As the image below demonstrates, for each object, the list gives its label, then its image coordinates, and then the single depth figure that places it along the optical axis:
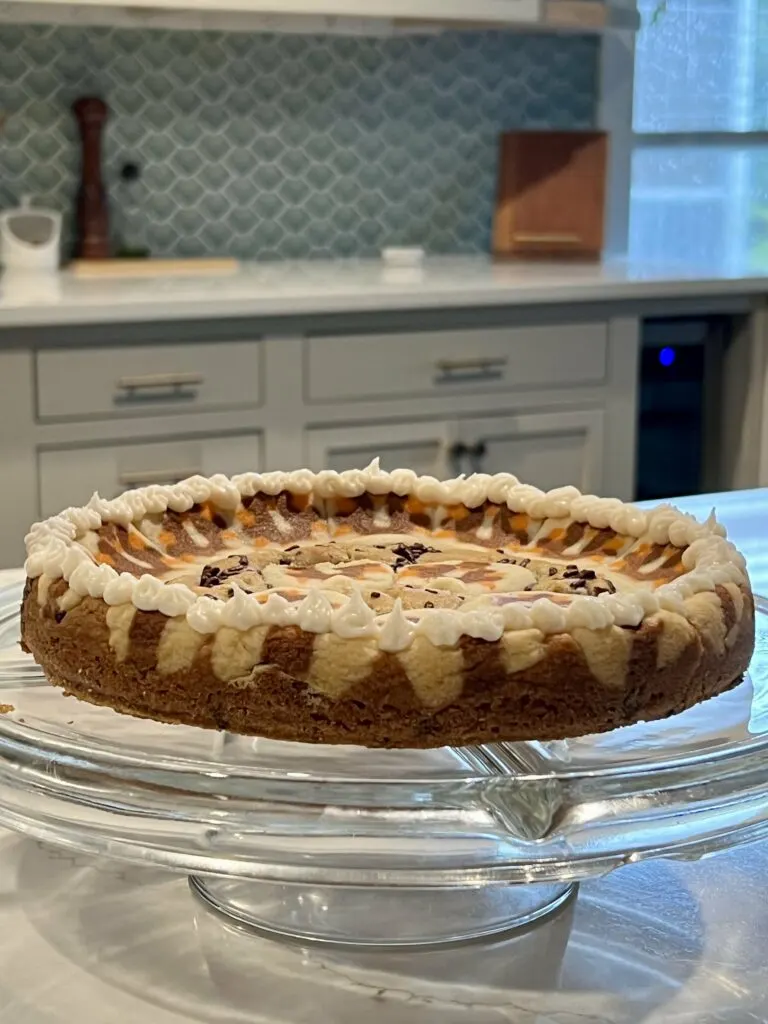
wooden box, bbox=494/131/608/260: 3.34
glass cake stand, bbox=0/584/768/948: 0.58
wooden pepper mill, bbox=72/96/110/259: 3.01
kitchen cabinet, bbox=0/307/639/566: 2.43
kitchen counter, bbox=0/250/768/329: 2.42
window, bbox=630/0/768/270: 3.64
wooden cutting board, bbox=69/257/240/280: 2.91
